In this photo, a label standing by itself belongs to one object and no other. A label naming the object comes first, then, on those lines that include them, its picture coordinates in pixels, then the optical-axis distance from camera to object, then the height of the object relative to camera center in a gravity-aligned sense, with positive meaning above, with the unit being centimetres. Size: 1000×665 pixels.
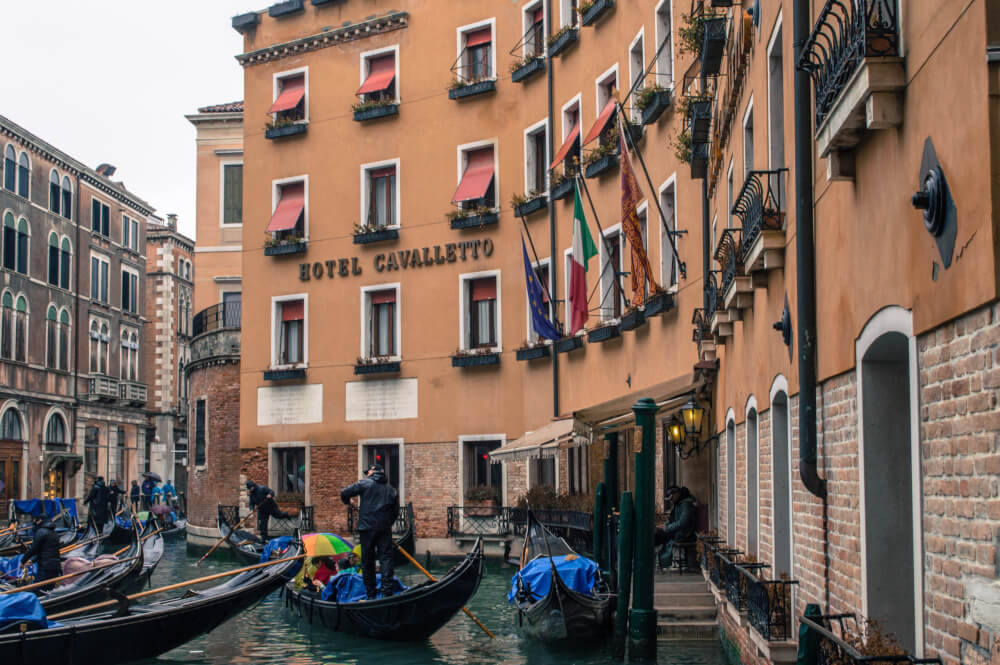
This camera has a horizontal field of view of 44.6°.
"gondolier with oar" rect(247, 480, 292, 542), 2109 -131
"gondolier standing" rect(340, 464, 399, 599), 1191 -90
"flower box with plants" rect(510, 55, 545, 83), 1902 +570
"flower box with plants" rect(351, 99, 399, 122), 2138 +565
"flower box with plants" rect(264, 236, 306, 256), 2211 +337
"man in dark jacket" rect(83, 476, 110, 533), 2567 -147
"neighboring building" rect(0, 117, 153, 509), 3303 +333
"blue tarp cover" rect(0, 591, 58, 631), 942 -138
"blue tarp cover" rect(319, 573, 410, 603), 1237 -161
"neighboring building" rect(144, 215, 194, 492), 4534 +344
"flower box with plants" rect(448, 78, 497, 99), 2016 +570
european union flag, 1625 +161
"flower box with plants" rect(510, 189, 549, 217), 1873 +352
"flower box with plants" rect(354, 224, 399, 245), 2117 +342
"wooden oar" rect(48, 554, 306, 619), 1045 -148
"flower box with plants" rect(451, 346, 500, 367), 1991 +119
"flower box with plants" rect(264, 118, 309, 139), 2234 +557
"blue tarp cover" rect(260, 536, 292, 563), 1511 -146
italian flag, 1381 +194
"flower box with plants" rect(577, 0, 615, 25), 1630 +570
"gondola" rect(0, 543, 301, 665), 932 -162
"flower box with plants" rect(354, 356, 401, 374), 2100 +112
